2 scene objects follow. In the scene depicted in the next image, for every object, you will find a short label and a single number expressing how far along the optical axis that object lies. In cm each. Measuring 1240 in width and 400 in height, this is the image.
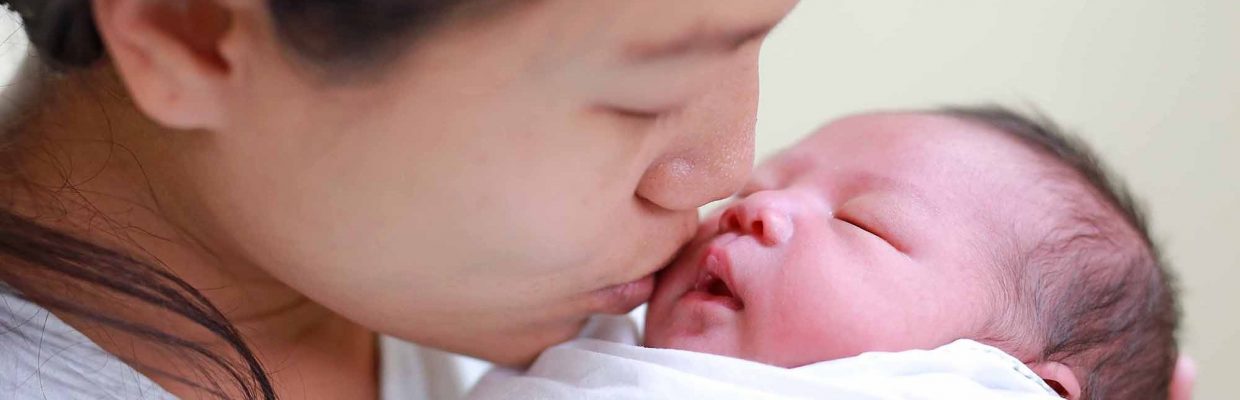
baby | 51
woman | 45
